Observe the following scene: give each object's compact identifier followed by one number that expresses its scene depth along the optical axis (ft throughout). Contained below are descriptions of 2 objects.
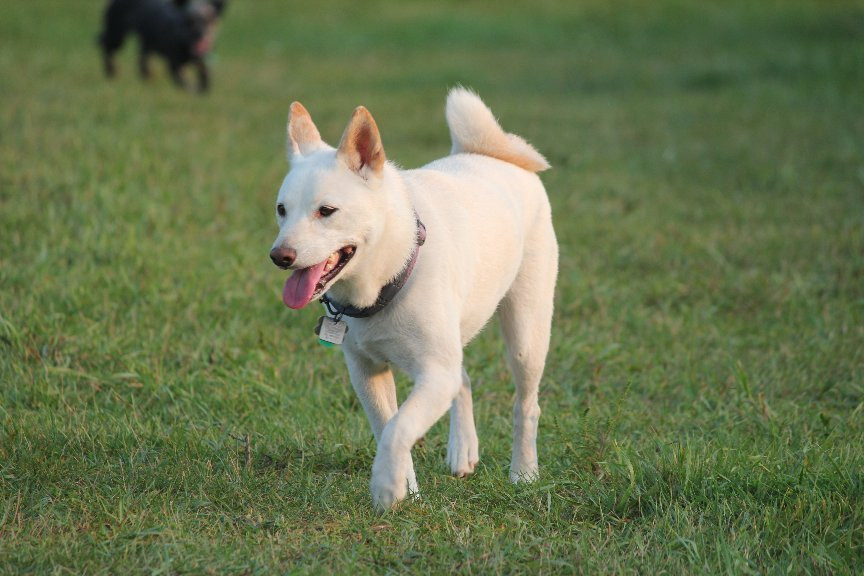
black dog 86.33
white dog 20.44
